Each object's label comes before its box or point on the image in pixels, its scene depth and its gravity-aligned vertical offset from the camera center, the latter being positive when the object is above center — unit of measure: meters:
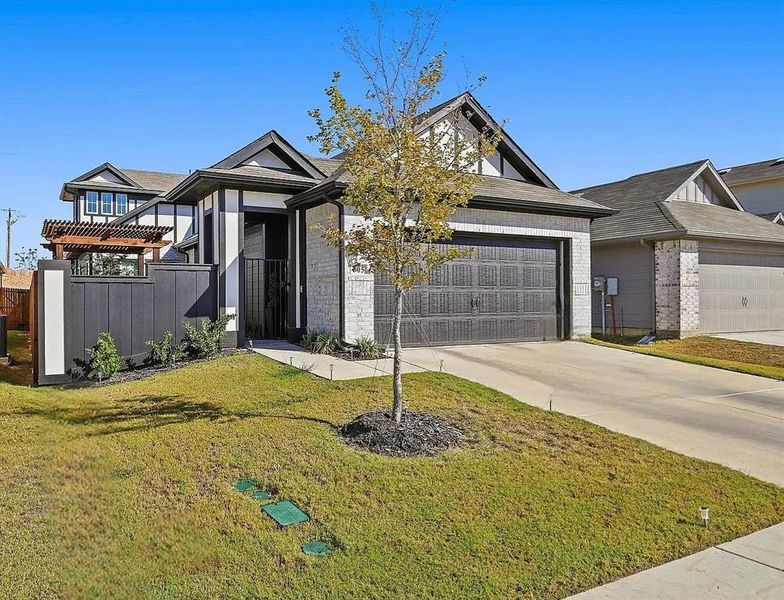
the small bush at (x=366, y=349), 11.09 -1.03
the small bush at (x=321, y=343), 11.48 -0.94
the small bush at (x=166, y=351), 10.72 -1.03
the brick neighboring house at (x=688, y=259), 16.52 +1.11
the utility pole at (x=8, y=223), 47.47 +6.30
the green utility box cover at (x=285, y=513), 4.28 -1.67
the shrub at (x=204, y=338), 11.23 -0.81
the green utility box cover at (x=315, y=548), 3.83 -1.71
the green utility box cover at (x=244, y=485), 4.87 -1.63
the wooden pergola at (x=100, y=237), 13.52 +1.51
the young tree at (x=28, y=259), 44.88 +3.10
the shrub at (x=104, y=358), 9.83 -1.05
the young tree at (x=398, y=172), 6.34 +1.41
